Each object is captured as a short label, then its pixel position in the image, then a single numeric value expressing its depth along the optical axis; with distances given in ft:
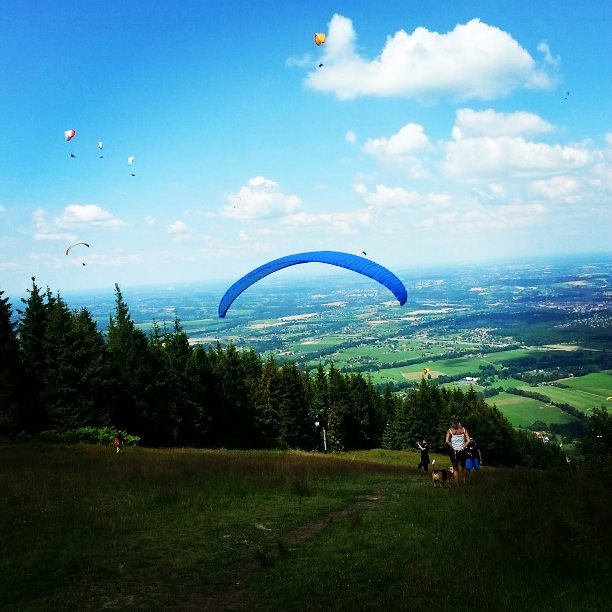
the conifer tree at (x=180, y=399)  146.92
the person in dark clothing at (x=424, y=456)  80.09
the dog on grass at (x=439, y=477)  59.16
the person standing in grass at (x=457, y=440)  55.83
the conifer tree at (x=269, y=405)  191.62
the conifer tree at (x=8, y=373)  101.19
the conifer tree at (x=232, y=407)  168.76
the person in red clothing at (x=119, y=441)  86.79
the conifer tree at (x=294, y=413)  192.03
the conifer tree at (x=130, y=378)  126.47
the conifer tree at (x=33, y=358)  109.60
